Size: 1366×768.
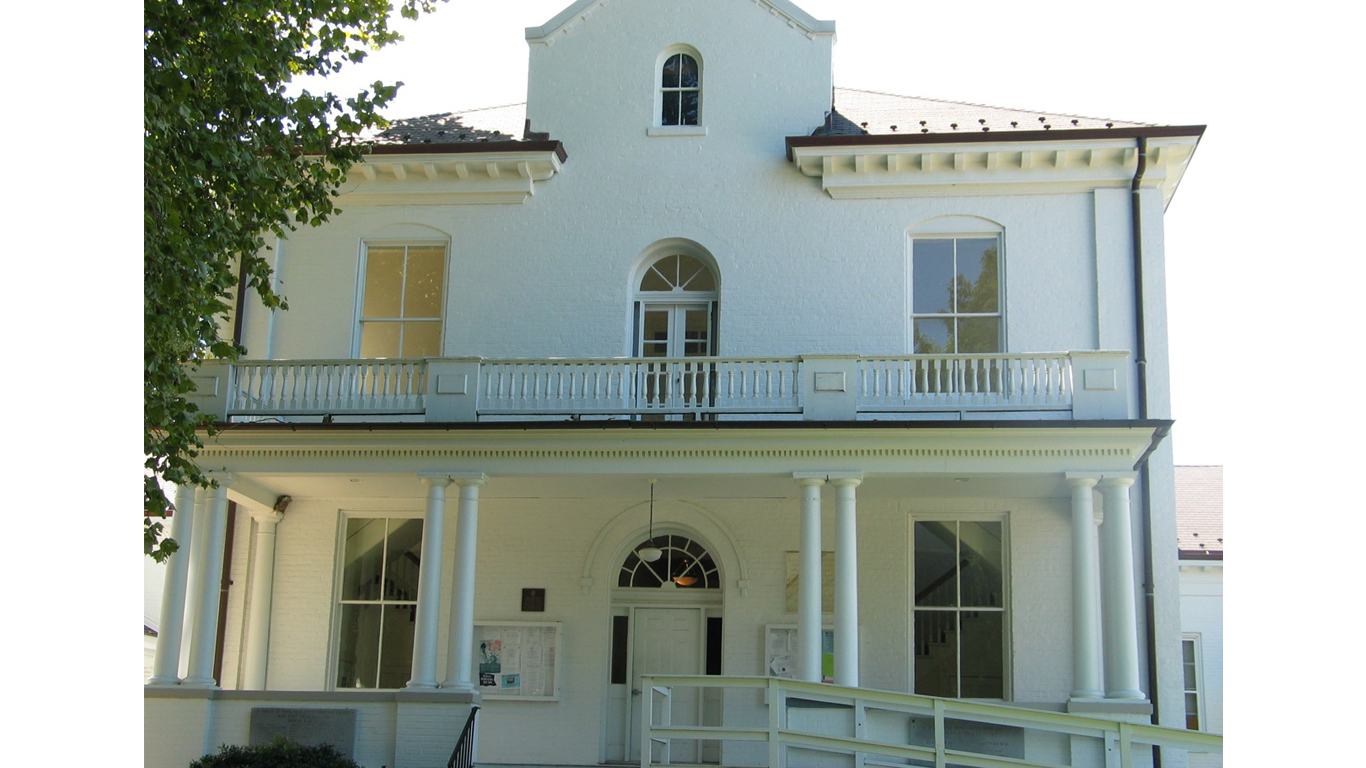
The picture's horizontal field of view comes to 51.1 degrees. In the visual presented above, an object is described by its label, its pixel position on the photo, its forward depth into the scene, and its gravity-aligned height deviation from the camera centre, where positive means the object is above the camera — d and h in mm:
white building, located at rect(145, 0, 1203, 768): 16141 +2469
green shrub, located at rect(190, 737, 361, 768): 15422 -1415
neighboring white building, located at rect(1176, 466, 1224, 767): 22594 +403
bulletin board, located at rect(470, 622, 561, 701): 17938 -370
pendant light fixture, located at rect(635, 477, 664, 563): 18203 +1032
